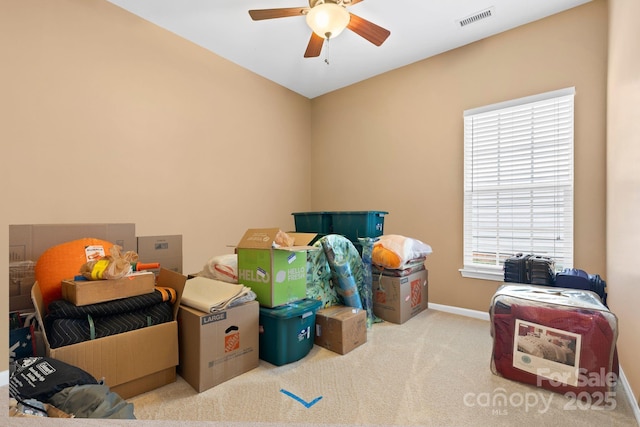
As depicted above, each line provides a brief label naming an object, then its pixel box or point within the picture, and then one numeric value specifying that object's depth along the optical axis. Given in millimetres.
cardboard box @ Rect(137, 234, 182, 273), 2715
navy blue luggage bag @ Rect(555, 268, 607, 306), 2209
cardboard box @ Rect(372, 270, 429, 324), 3047
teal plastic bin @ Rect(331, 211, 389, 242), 3174
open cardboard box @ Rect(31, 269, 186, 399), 1601
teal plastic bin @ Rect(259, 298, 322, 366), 2186
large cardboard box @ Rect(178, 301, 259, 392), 1892
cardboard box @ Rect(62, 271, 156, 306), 1670
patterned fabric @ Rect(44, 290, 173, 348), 1589
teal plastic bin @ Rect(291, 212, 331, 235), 3537
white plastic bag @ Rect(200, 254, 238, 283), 2551
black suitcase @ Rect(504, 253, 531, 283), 2445
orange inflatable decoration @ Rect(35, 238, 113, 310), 1876
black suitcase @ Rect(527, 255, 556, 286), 2361
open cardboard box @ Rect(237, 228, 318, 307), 2232
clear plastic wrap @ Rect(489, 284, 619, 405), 1751
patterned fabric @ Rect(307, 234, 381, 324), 2709
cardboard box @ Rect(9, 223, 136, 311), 2008
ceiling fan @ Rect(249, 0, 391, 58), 2260
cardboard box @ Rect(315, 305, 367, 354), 2395
